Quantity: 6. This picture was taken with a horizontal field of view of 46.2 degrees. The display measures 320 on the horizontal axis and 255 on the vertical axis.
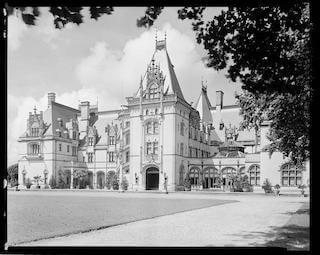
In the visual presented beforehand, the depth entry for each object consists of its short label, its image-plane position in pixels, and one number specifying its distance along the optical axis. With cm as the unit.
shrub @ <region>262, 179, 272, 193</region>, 3972
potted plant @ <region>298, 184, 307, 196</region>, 3488
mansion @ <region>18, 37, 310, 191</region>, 5119
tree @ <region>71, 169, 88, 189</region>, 5878
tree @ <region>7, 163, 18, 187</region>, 6197
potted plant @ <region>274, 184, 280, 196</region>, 3508
